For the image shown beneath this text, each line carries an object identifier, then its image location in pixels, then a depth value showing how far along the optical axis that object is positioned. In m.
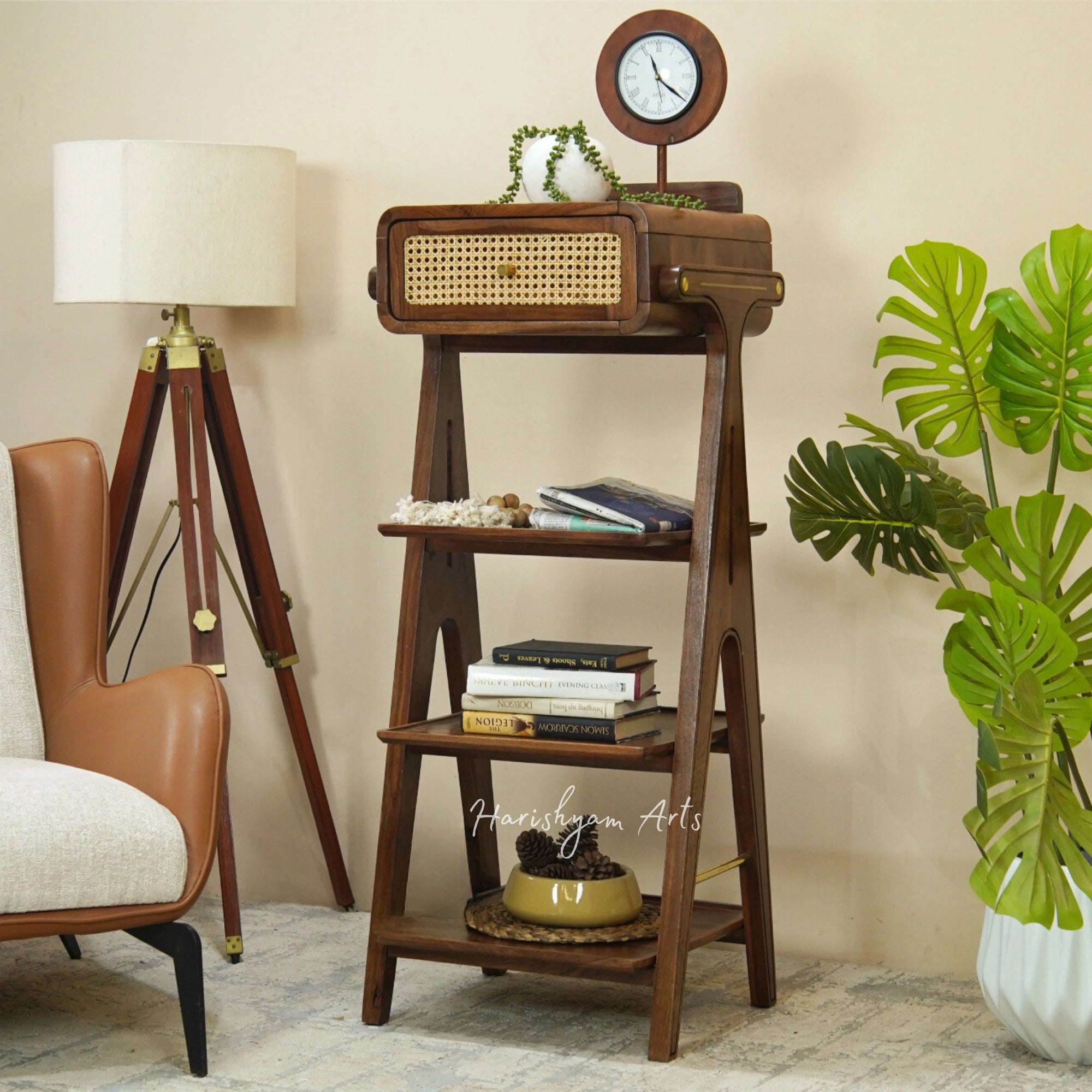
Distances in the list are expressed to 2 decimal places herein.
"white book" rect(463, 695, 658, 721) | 4.72
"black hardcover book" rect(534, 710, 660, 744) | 4.70
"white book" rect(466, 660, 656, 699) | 4.76
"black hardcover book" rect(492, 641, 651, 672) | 4.82
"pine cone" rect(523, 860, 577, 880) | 5.03
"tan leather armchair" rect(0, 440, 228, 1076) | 4.57
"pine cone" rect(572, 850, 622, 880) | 5.01
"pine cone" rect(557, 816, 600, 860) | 5.11
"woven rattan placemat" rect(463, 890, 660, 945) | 4.86
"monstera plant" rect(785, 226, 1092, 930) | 4.36
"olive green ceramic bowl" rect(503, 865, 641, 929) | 4.94
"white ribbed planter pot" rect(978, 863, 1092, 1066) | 4.56
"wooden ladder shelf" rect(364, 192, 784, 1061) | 4.64
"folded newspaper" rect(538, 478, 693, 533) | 4.72
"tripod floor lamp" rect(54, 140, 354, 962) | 5.70
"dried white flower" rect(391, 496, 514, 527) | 4.87
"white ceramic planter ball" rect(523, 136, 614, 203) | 4.78
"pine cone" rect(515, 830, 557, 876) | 5.09
